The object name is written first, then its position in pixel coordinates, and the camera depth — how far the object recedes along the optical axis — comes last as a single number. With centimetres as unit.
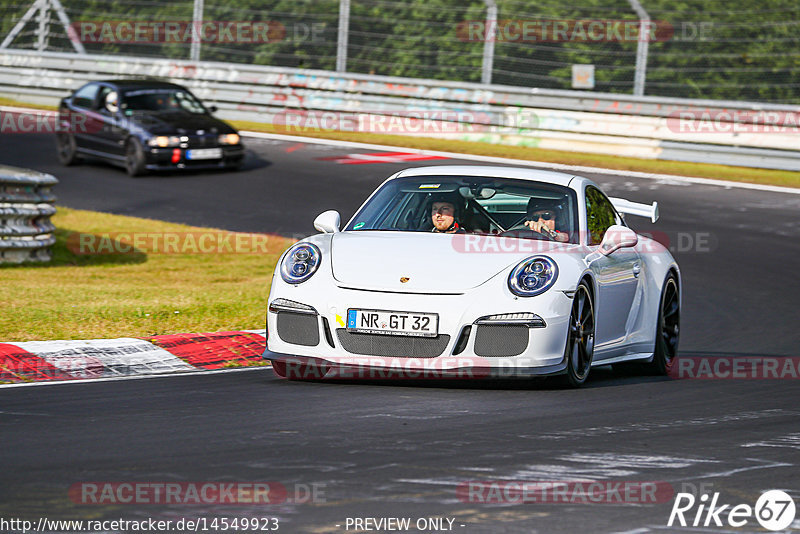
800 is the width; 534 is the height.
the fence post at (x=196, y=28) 2573
